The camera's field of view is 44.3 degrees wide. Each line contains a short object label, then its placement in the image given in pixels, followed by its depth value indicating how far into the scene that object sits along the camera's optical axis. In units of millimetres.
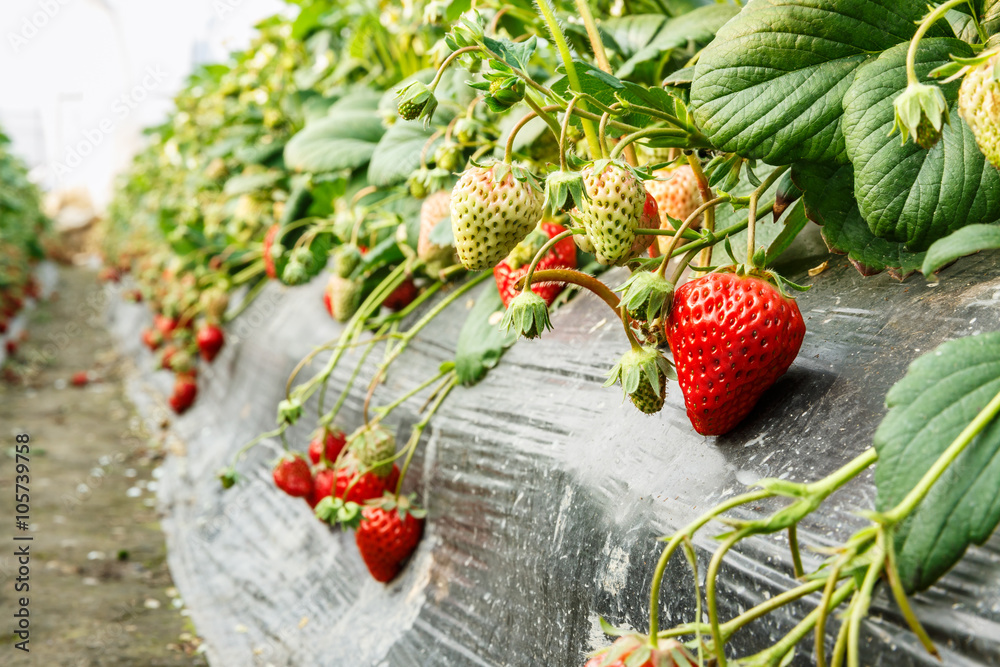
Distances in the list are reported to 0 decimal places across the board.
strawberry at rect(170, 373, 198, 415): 2196
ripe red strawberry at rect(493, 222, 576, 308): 425
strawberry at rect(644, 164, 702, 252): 388
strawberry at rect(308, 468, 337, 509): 497
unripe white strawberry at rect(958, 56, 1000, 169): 261
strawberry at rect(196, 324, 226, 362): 2121
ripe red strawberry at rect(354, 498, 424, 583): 458
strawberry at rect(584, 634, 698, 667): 259
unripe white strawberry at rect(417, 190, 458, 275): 490
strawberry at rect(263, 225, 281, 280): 1594
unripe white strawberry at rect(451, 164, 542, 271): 314
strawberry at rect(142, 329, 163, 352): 2710
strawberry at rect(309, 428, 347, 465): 525
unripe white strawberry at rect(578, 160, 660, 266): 302
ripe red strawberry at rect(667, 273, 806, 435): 301
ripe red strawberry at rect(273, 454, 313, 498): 527
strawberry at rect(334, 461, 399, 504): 468
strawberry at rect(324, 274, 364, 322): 631
